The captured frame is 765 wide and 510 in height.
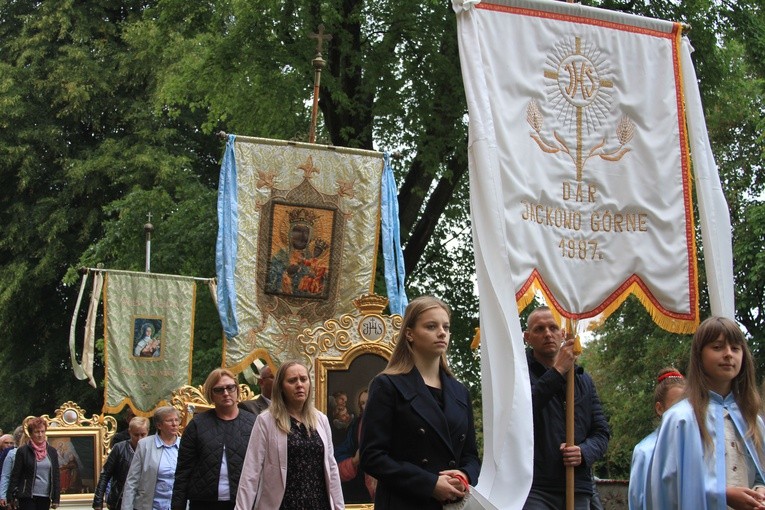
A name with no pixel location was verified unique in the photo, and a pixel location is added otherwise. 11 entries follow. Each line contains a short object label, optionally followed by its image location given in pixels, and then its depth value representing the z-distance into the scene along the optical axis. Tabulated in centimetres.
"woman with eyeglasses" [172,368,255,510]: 945
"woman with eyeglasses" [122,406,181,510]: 1195
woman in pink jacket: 816
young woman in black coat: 610
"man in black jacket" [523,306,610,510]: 731
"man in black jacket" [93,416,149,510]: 1409
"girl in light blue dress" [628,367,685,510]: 593
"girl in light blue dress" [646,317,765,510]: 552
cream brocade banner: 1698
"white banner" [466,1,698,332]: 794
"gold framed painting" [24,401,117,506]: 1923
